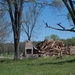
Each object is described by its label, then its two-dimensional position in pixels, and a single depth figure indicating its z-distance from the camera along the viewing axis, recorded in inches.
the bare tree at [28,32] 1626.7
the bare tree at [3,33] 1202.5
